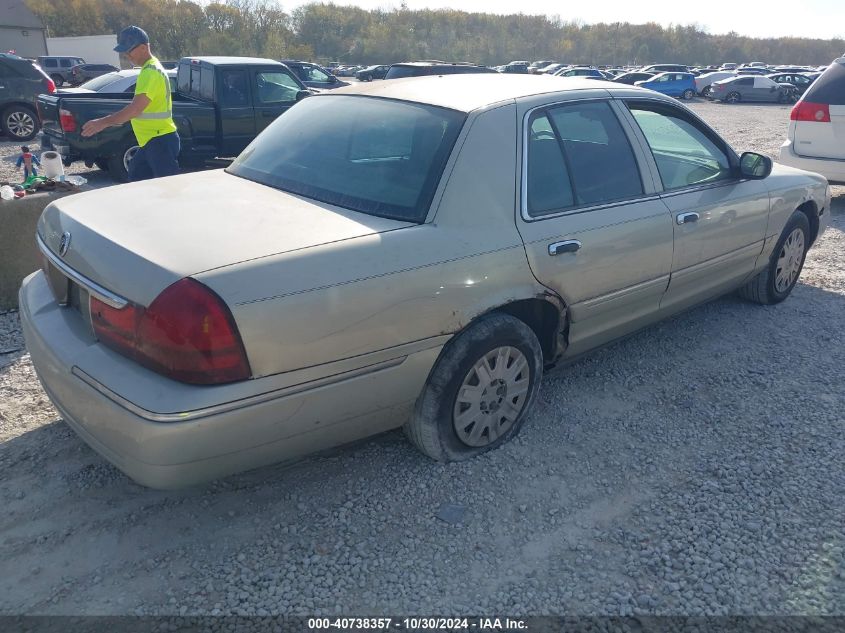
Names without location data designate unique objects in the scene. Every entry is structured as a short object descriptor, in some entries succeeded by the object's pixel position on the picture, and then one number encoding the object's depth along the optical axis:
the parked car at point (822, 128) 7.98
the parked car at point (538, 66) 42.04
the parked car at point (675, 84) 34.91
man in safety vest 5.48
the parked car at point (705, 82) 36.66
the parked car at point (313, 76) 19.09
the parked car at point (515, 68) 37.78
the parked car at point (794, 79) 35.69
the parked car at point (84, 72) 31.38
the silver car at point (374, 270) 2.31
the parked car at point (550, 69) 42.81
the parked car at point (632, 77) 35.38
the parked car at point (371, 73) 32.62
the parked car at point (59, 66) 31.70
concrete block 4.70
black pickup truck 8.71
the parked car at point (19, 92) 12.72
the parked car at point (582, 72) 34.69
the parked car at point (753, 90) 33.59
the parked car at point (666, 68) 42.12
